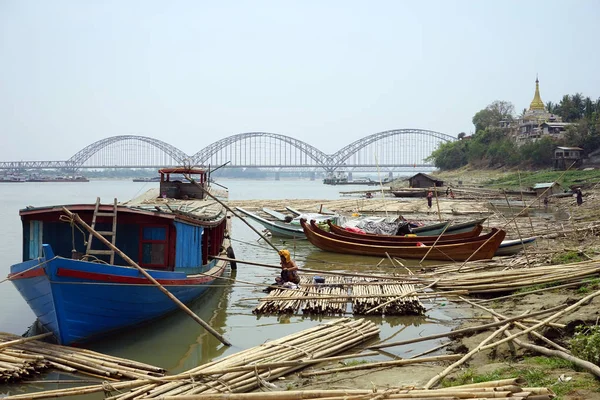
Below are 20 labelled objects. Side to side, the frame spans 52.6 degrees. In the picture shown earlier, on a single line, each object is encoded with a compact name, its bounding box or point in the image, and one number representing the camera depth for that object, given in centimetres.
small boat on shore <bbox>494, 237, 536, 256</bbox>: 1720
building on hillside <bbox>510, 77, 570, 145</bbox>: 7269
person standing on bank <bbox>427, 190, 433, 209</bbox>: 3733
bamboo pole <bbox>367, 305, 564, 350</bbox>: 738
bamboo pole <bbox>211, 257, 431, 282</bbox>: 1141
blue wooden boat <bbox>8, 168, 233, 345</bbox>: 833
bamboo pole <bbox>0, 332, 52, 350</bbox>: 757
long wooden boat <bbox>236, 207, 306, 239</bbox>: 2302
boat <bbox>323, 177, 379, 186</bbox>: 11532
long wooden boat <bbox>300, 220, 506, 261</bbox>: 1617
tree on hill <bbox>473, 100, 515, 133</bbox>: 9538
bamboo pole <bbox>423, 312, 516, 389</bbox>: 576
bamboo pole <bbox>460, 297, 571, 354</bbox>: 635
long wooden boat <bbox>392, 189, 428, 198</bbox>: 5380
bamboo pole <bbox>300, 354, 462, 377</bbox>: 682
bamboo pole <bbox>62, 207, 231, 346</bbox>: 801
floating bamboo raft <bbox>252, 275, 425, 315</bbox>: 1060
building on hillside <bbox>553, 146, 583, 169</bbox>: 5800
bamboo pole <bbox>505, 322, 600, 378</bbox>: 539
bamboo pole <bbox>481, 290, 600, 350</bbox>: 672
